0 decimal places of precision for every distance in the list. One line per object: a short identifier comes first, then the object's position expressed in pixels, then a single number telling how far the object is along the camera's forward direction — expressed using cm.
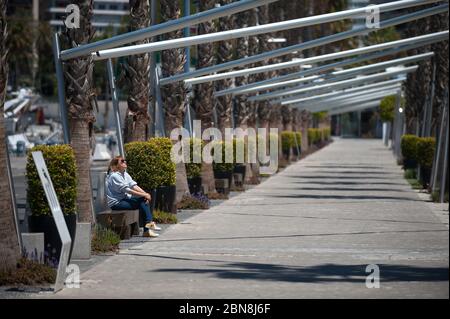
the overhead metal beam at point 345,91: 5685
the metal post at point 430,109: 3747
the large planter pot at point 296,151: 6281
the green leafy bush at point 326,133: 10443
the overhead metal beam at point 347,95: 6165
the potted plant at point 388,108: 8796
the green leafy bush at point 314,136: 8643
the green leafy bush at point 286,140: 5762
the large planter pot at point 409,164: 4341
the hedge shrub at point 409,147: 4111
